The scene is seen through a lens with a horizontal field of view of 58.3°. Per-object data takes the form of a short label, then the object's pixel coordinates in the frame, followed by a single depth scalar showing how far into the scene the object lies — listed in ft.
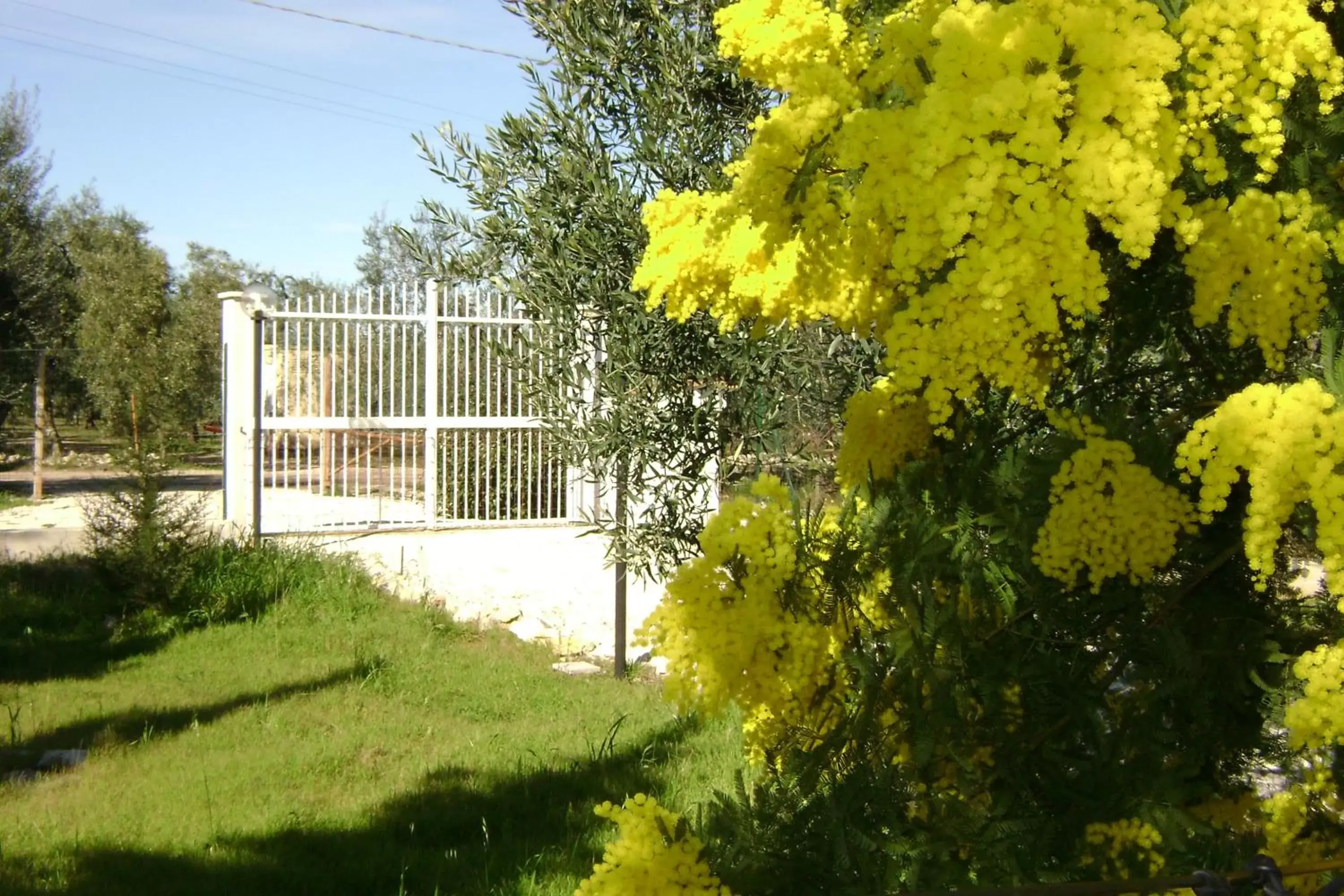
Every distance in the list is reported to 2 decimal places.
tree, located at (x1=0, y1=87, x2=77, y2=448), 58.49
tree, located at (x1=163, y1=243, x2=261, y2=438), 64.59
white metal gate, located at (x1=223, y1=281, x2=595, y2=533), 33.37
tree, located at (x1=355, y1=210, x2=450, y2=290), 93.61
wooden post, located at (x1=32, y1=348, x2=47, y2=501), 49.16
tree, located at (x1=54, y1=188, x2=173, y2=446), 60.70
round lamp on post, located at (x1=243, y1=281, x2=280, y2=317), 33.27
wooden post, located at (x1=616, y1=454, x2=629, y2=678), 14.87
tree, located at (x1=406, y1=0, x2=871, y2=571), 13.82
